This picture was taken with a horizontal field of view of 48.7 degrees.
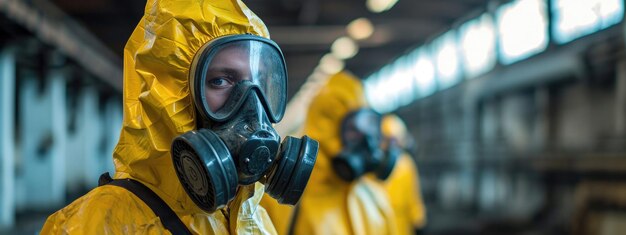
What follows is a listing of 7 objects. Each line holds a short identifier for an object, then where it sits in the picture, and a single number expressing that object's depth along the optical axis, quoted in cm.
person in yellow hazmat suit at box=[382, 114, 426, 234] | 516
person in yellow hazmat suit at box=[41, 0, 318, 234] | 164
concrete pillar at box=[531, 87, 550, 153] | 977
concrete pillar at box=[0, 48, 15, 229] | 745
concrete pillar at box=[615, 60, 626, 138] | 721
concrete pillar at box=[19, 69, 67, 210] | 966
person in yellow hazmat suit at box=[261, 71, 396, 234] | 369
